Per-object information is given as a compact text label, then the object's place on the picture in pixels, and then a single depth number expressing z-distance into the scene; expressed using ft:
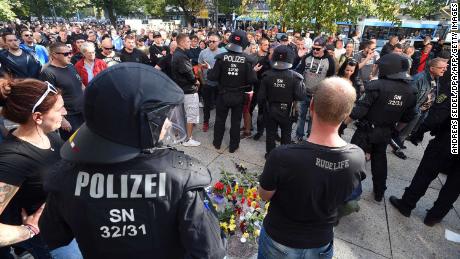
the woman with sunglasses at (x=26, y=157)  5.36
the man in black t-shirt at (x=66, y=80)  12.25
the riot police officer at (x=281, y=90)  14.78
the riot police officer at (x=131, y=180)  3.41
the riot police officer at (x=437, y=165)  10.34
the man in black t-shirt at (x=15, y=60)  17.11
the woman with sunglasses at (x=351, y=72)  17.81
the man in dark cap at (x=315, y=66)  17.26
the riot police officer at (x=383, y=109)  10.95
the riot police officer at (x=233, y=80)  15.93
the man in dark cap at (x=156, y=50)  25.39
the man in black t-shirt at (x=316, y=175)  5.36
